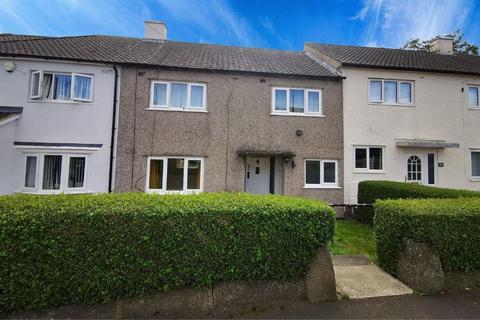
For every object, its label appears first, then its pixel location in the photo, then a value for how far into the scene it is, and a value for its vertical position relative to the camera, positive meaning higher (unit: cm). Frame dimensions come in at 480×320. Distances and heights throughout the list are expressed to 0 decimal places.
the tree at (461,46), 2127 +1162
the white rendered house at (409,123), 1078 +242
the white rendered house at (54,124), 897 +163
